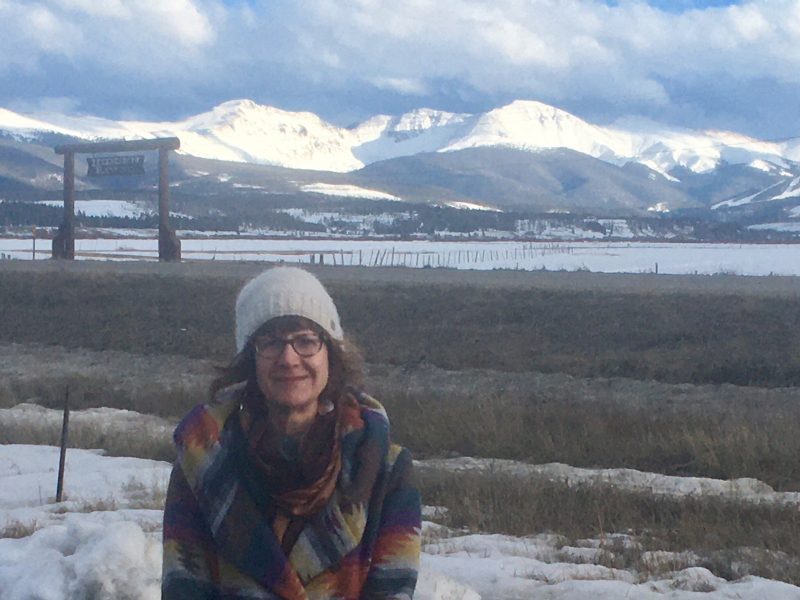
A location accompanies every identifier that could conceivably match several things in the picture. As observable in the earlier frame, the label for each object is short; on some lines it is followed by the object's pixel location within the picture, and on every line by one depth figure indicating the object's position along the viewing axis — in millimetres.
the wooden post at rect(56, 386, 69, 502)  9172
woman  3281
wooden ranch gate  43250
